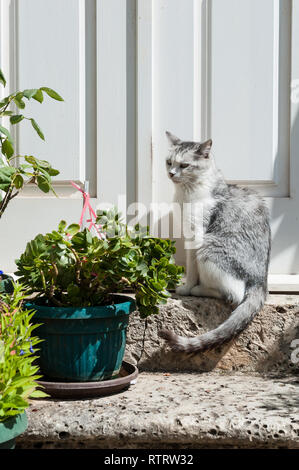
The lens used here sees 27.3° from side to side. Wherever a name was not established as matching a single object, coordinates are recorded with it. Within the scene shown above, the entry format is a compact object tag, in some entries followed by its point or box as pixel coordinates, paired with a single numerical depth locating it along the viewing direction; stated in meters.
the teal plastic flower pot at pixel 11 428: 1.67
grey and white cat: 2.62
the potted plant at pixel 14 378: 1.66
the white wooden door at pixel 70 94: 2.97
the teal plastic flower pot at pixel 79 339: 2.23
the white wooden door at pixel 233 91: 2.95
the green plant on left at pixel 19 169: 2.01
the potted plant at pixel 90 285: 2.23
